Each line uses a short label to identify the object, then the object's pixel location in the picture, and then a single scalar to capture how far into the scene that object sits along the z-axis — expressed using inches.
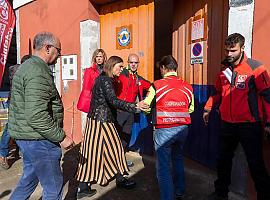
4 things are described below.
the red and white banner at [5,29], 238.4
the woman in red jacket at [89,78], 148.4
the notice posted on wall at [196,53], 158.9
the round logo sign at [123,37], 197.0
